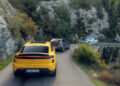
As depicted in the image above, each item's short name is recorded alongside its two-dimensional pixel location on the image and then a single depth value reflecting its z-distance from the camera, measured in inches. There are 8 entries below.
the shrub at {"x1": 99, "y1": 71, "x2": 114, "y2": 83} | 295.0
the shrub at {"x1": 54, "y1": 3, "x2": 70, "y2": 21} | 1327.9
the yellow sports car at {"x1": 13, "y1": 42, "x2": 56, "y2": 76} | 284.7
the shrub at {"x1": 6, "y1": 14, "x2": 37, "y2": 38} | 559.6
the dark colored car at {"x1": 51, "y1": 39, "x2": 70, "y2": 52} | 676.2
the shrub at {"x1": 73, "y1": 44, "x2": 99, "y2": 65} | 443.2
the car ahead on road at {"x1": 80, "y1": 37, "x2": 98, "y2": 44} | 1167.0
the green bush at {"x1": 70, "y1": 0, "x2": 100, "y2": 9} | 1475.1
